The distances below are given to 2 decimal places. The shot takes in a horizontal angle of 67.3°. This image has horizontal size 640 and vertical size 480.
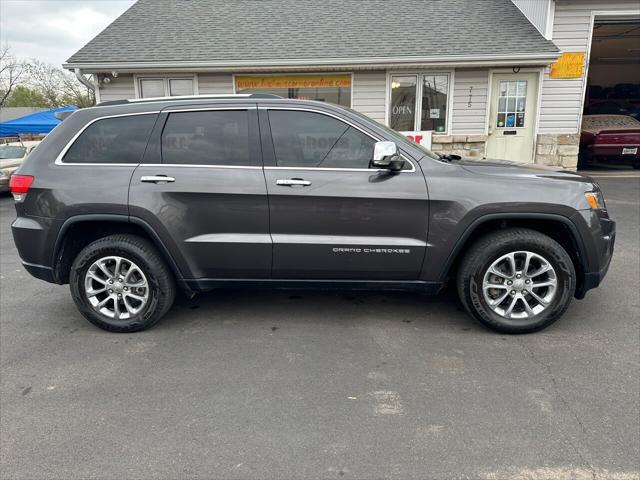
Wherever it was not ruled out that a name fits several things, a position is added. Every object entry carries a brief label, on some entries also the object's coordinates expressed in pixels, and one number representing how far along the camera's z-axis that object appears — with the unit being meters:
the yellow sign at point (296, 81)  12.11
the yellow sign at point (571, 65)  11.70
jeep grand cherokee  3.67
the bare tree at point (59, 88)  43.44
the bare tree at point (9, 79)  37.71
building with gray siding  11.49
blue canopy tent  17.53
